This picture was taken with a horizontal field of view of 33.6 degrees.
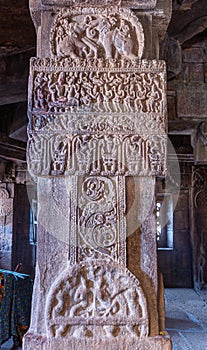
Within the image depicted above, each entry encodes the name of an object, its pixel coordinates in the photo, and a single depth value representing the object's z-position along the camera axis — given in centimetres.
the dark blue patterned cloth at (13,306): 354
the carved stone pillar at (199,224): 709
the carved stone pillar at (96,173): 142
